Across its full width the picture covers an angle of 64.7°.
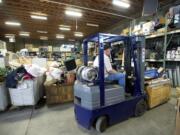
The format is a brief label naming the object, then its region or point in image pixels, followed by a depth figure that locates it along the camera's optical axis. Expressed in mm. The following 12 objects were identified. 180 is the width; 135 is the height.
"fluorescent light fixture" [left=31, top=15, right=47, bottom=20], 8906
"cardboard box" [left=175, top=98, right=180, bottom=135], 1850
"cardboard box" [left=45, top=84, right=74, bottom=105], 4230
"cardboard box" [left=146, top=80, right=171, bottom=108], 3664
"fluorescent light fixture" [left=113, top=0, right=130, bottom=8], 6388
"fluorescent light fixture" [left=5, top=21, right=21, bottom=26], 10766
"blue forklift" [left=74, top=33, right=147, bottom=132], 2650
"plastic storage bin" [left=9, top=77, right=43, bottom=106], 3725
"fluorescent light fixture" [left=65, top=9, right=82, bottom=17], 7760
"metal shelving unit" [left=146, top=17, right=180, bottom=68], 5148
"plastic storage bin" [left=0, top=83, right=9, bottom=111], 3737
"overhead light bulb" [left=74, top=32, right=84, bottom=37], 16016
